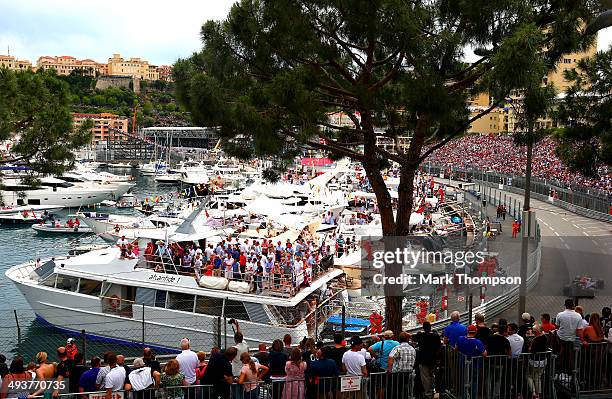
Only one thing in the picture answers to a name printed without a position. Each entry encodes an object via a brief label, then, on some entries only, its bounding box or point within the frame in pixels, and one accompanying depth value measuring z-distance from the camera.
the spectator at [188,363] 9.54
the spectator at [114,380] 8.70
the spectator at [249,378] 9.07
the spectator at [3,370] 9.16
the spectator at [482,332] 9.81
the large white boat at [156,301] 19.25
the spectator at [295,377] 9.10
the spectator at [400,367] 9.41
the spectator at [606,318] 11.55
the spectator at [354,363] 9.26
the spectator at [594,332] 10.17
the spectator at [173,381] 8.91
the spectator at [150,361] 9.30
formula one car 17.06
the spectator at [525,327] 10.43
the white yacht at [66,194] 63.61
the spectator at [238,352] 10.05
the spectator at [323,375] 8.94
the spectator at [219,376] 9.06
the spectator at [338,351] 9.70
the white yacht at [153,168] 105.24
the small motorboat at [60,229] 49.97
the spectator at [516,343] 9.63
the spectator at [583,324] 10.31
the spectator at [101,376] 8.98
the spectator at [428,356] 9.73
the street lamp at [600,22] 11.06
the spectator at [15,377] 8.94
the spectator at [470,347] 9.40
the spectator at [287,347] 10.36
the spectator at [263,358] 9.92
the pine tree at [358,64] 11.40
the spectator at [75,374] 9.45
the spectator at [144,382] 8.83
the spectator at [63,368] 9.52
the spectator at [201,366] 9.73
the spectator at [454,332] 10.00
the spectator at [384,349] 9.82
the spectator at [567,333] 10.30
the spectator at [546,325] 10.91
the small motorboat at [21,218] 54.78
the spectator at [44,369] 9.52
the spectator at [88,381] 8.95
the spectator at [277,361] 9.45
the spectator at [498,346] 9.54
